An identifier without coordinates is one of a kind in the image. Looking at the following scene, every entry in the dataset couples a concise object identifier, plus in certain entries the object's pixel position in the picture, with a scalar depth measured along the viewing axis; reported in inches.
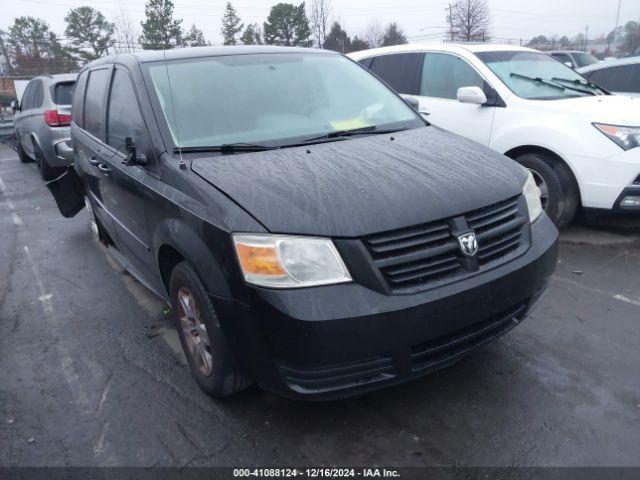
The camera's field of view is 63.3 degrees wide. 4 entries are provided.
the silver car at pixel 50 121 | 323.4
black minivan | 86.4
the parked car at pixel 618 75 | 306.3
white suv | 182.4
